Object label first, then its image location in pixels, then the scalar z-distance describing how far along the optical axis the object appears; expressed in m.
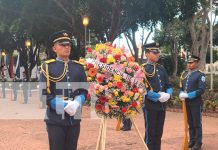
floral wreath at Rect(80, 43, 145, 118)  6.19
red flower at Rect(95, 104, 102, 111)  6.29
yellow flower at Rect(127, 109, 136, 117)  6.38
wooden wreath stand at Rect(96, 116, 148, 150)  6.18
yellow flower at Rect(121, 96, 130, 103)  6.20
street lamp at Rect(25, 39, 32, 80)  33.38
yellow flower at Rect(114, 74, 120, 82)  6.18
